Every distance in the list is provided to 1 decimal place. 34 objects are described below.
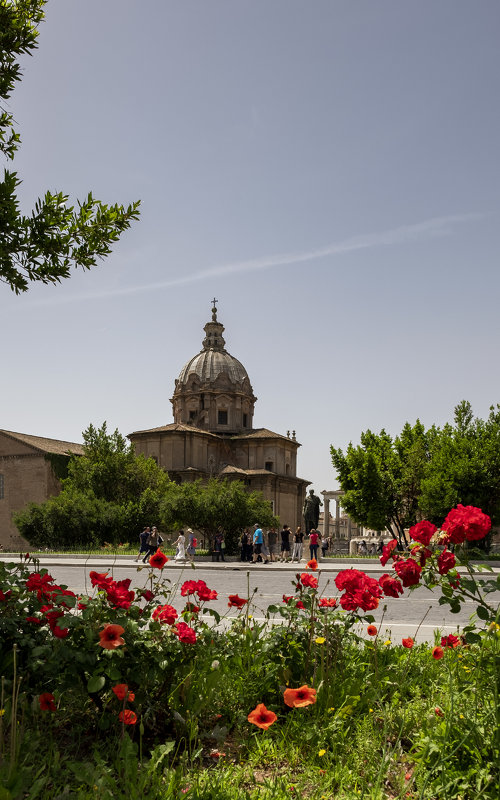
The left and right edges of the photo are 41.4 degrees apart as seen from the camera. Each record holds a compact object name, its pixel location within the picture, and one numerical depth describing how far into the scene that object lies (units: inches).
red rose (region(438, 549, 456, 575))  157.1
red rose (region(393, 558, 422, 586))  158.1
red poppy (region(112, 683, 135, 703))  137.6
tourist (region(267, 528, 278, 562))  1245.7
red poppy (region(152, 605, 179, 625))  167.5
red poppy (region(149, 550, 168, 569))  180.2
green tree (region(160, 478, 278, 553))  1278.3
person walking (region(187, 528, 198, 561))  1062.7
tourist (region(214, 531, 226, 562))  1154.0
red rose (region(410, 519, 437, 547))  162.9
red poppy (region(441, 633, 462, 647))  185.3
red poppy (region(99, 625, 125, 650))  141.2
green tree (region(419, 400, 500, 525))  1111.6
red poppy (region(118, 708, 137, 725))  138.1
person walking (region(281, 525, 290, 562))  1211.5
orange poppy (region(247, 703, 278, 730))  127.4
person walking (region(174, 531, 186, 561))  1099.9
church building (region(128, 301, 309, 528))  2237.9
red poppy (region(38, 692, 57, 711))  143.6
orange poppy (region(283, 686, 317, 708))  133.9
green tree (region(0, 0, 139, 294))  234.1
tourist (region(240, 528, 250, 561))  1147.9
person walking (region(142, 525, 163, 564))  1065.5
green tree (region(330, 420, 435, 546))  1225.4
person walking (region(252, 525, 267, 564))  1059.3
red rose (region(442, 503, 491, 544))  155.2
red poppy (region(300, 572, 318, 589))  195.8
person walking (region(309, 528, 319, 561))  979.1
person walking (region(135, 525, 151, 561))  1048.4
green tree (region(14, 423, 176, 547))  1562.5
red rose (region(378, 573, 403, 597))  170.9
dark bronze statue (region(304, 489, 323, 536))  1087.0
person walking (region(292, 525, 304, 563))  1203.9
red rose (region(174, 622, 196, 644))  163.8
